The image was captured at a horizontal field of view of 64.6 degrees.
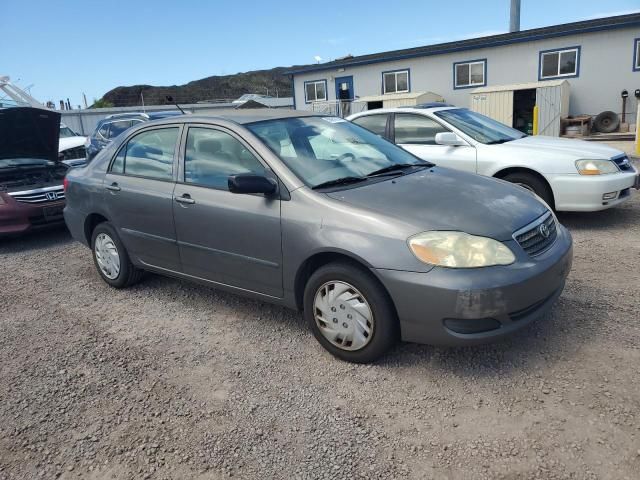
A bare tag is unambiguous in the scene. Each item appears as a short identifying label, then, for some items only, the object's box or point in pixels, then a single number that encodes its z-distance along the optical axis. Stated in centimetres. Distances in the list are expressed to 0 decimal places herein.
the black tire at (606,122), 1833
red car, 643
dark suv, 1227
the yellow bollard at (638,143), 1125
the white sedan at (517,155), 565
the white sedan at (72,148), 1132
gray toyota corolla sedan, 283
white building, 1833
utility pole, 2502
